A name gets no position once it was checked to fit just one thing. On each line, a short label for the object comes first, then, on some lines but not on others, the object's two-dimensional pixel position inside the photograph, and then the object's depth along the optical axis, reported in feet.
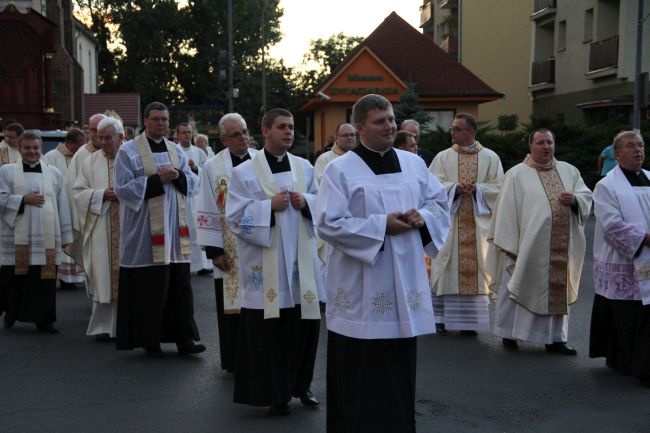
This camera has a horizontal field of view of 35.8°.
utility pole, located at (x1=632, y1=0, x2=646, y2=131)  83.25
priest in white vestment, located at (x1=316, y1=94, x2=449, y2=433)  18.12
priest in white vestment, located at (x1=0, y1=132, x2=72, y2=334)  34.91
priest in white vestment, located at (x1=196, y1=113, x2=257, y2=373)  26.17
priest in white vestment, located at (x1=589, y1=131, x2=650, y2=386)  26.09
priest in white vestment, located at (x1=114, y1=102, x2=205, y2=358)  29.48
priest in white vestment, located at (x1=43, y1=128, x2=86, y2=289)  45.29
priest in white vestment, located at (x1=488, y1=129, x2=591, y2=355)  30.40
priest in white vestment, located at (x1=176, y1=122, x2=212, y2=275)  49.45
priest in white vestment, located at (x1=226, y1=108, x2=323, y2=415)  23.09
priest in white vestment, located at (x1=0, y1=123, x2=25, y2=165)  45.51
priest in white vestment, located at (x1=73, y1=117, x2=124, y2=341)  32.89
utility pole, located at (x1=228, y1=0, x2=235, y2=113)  112.37
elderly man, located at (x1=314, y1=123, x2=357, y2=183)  39.99
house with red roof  134.72
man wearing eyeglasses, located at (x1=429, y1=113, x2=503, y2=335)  33.40
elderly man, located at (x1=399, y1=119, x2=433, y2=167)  35.93
